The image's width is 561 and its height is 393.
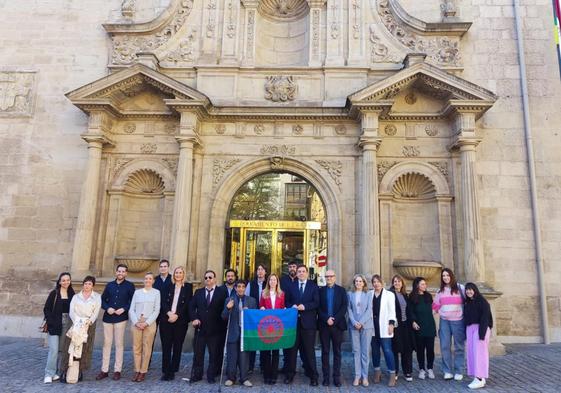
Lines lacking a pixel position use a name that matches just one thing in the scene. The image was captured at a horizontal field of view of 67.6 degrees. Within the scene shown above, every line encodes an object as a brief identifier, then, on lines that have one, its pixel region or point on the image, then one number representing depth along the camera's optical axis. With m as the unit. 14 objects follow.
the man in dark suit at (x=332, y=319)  6.58
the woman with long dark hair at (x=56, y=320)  6.57
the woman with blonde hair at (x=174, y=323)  6.73
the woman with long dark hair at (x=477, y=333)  6.45
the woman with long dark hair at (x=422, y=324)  6.93
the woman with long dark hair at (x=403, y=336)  6.83
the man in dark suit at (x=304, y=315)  6.64
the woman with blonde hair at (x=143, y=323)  6.64
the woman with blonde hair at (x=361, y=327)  6.60
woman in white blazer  6.62
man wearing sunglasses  6.59
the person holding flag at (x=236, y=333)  6.48
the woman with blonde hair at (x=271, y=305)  6.63
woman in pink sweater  6.91
